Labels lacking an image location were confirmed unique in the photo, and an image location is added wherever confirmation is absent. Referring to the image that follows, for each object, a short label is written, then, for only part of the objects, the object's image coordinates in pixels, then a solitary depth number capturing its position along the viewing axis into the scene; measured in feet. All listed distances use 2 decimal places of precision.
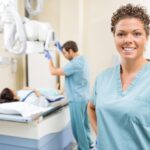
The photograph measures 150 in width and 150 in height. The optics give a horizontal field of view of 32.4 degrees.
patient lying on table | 7.60
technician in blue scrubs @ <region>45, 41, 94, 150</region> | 8.32
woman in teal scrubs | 3.40
